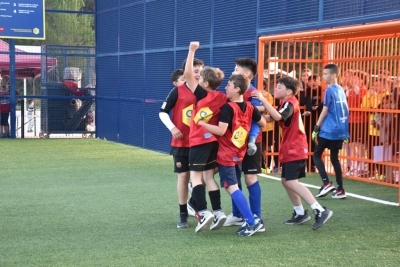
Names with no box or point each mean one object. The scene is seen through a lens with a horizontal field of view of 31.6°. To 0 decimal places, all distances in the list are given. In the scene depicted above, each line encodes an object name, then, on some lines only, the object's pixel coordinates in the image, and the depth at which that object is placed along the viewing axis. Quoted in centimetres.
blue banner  1744
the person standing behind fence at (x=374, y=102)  1027
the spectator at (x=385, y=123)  1019
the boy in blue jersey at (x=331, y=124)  897
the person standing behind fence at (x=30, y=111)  2073
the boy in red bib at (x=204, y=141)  643
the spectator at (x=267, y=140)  1109
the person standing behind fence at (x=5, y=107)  1814
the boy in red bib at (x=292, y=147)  675
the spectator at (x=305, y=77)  1127
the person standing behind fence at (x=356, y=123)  1072
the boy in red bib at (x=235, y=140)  640
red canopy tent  1834
